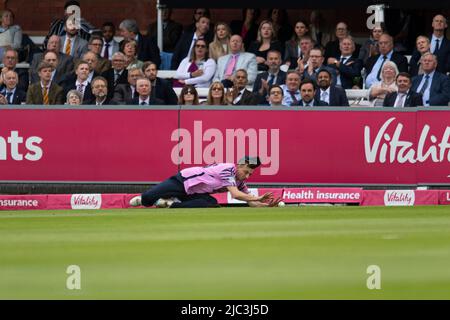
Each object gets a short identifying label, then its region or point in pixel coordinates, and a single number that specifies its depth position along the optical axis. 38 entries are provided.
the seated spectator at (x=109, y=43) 24.25
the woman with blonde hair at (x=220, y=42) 23.19
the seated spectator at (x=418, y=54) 22.16
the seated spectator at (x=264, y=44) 23.39
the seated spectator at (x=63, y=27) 24.95
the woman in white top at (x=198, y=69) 23.23
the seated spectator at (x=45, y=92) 22.02
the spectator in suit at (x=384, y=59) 22.42
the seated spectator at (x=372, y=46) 22.94
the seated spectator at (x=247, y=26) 24.66
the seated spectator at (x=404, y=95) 21.14
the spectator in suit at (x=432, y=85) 21.41
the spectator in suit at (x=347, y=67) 22.91
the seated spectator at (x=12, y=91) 22.62
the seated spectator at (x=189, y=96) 21.34
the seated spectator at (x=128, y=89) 21.89
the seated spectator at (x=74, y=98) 21.52
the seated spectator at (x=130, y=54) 23.15
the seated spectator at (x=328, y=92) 21.38
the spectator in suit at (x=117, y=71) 22.73
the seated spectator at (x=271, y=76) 22.41
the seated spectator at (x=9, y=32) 24.95
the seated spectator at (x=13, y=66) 23.25
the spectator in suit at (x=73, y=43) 24.03
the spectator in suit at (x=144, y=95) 21.45
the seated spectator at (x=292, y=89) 21.69
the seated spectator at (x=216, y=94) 21.28
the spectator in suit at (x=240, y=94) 21.69
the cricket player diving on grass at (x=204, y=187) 18.64
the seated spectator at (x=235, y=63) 22.72
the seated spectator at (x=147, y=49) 23.97
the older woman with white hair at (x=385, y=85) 21.80
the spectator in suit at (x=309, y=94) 21.19
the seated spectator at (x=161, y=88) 21.98
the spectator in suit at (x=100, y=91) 21.66
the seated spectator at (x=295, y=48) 23.36
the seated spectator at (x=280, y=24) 24.28
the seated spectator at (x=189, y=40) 23.98
